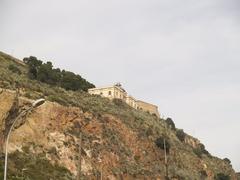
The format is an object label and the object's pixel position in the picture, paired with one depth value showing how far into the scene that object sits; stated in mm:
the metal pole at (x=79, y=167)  48212
